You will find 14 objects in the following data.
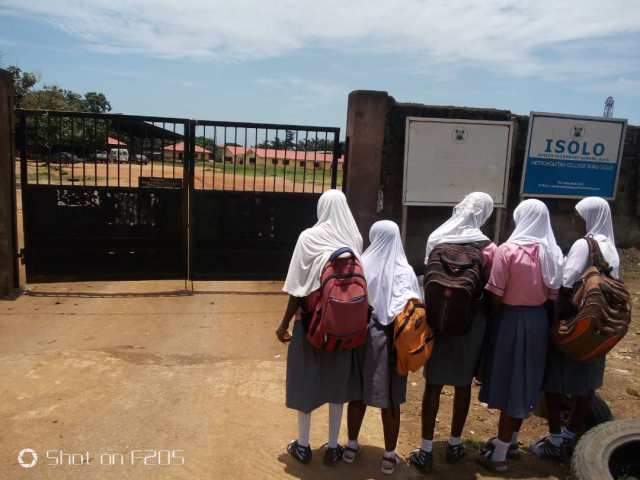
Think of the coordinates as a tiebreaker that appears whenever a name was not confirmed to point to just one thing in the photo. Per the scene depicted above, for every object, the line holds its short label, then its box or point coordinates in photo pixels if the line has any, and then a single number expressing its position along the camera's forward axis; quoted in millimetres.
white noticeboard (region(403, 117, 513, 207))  6250
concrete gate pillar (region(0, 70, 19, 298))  5938
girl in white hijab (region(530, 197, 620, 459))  3113
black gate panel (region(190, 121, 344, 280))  6355
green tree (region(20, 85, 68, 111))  24125
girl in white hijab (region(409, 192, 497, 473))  3154
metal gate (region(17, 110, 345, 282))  6125
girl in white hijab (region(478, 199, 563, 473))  3084
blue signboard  6641
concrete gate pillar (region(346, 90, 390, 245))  6109
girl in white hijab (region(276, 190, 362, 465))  3041
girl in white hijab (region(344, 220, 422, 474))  3023
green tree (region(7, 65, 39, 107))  27047
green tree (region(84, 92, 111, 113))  44688
